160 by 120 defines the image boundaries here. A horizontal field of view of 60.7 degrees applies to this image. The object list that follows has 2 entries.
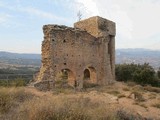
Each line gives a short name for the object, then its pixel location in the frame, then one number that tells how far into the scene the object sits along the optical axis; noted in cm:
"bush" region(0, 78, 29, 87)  780
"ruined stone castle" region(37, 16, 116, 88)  981
